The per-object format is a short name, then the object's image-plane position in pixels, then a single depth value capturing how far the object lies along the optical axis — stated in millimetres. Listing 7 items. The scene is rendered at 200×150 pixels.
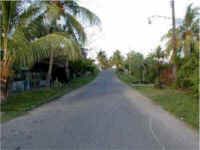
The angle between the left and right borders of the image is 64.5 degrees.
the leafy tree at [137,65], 21594
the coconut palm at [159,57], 15588
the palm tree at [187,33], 15329
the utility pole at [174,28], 11989
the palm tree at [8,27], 6922
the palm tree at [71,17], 9884
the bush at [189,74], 8215
